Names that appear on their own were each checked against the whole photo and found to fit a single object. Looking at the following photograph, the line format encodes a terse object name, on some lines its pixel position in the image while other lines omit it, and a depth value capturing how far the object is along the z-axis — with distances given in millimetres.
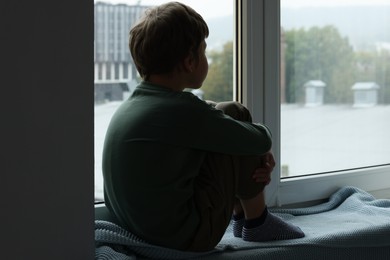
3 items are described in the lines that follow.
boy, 2725
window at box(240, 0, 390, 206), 3349
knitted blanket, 2730
